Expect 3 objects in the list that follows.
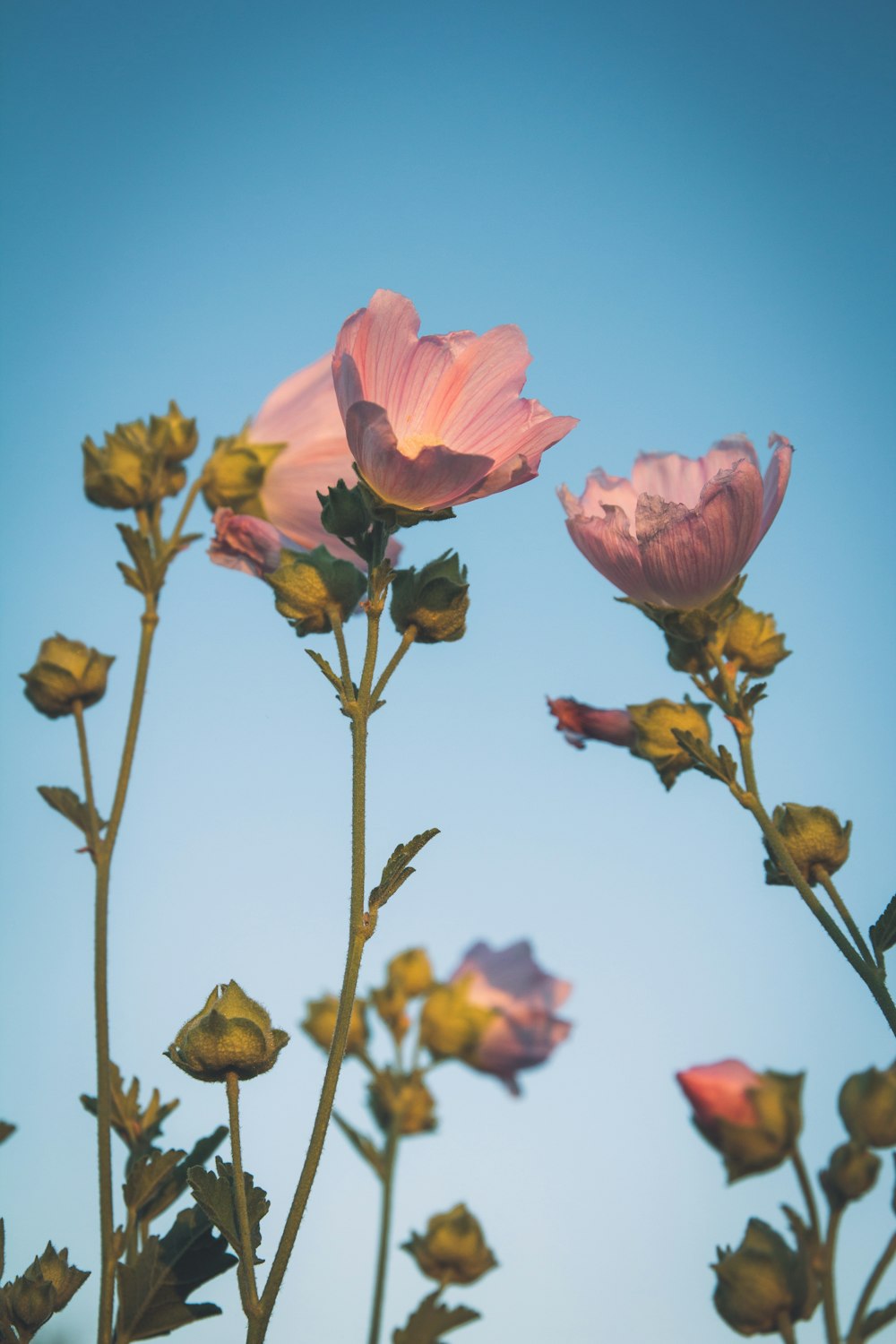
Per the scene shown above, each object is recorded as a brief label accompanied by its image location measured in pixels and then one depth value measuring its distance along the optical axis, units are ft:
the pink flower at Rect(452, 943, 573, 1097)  3.01
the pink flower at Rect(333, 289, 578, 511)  2.35
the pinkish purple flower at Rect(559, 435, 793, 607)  2.44
